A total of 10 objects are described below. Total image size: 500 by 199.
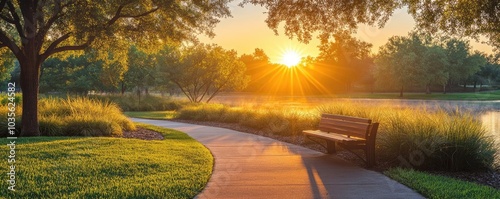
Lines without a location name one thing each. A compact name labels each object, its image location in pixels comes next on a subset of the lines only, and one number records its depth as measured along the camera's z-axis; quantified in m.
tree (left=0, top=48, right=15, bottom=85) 15.14
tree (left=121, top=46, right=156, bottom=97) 38.06
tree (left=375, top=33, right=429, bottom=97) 58.44
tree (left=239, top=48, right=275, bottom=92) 87.60
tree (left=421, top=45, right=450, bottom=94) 58.31
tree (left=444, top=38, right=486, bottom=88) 63.97
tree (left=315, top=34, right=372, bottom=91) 79.12
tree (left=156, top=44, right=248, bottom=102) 35.34
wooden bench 8.44
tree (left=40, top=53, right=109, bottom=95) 46.19
